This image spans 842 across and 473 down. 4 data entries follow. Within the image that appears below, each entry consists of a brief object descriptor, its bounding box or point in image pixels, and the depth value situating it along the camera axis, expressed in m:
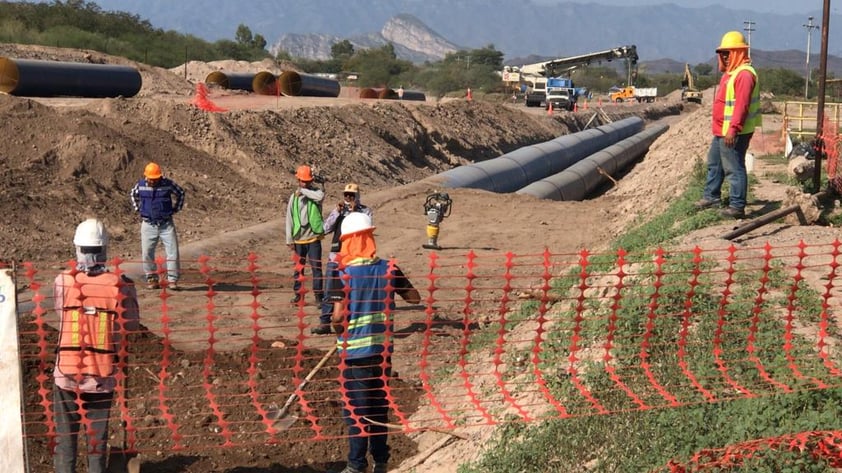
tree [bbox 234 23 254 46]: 119.65
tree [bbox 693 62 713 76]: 160.54
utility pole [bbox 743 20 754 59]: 71.21
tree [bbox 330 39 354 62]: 144.38
